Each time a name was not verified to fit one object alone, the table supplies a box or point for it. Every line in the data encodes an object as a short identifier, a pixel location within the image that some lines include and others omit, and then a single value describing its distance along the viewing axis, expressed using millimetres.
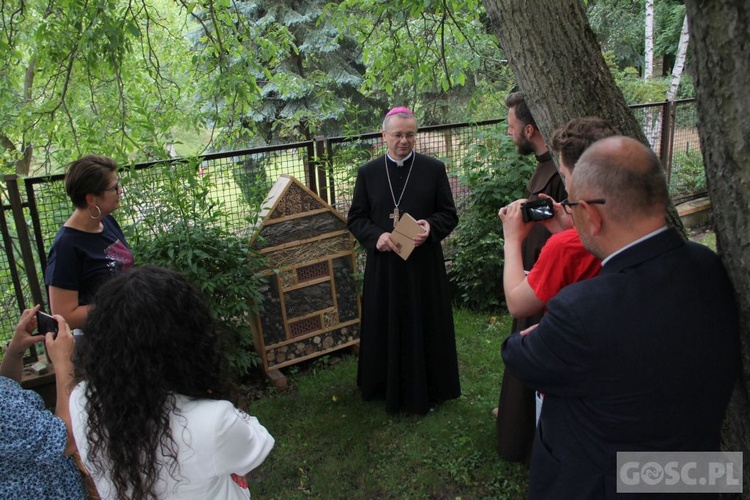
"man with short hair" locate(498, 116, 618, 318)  2010
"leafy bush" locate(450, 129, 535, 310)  5715
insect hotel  4418
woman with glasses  2836
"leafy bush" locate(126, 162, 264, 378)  3732
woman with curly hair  1574
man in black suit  1457
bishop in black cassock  3873
